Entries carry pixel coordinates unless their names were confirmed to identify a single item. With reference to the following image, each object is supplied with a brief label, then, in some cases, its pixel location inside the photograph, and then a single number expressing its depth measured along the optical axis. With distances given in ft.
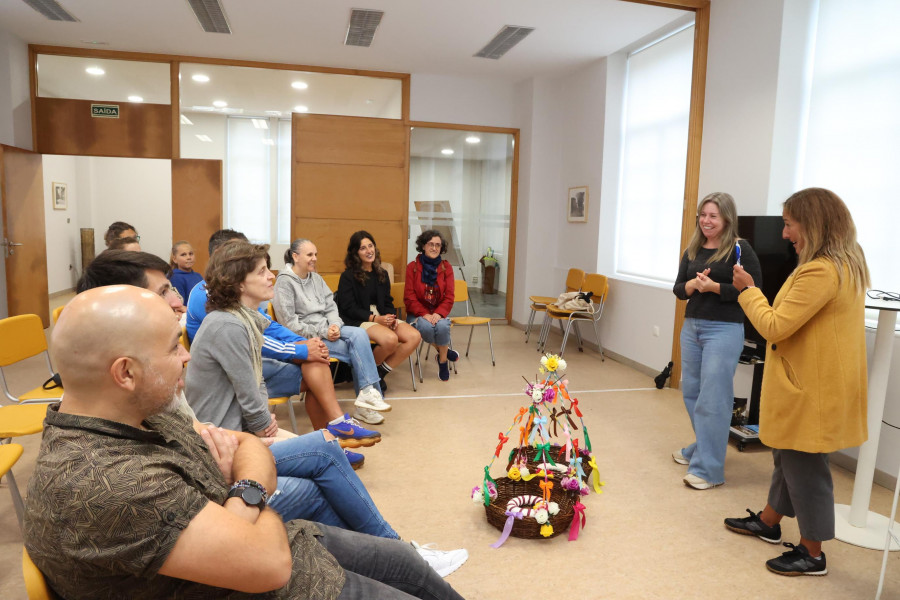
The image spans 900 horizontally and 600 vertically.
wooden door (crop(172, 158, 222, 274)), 24.29
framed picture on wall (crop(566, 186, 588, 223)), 23.36
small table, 8.77
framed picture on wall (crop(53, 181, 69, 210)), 32.78
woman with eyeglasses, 17.88
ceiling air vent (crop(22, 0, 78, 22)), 18.07
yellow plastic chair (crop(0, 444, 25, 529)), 6.99
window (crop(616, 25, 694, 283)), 18.56
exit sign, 23.30
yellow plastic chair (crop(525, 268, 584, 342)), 22.69
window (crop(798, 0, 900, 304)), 11.64
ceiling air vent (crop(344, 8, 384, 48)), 18.20
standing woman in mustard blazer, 7.47
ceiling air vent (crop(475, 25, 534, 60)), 19.45
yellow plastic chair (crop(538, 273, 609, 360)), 20.85
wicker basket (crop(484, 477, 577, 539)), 8.66
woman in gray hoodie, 13.44
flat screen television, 12.08
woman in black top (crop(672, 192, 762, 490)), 10.28
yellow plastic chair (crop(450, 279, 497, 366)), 19.45
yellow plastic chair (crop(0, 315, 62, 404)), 9.98
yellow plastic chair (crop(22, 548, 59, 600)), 3.42
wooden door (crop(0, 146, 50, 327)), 21.81
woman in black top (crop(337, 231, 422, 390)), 15.67
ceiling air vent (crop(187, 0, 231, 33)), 17.70
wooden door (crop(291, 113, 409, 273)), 24.75
